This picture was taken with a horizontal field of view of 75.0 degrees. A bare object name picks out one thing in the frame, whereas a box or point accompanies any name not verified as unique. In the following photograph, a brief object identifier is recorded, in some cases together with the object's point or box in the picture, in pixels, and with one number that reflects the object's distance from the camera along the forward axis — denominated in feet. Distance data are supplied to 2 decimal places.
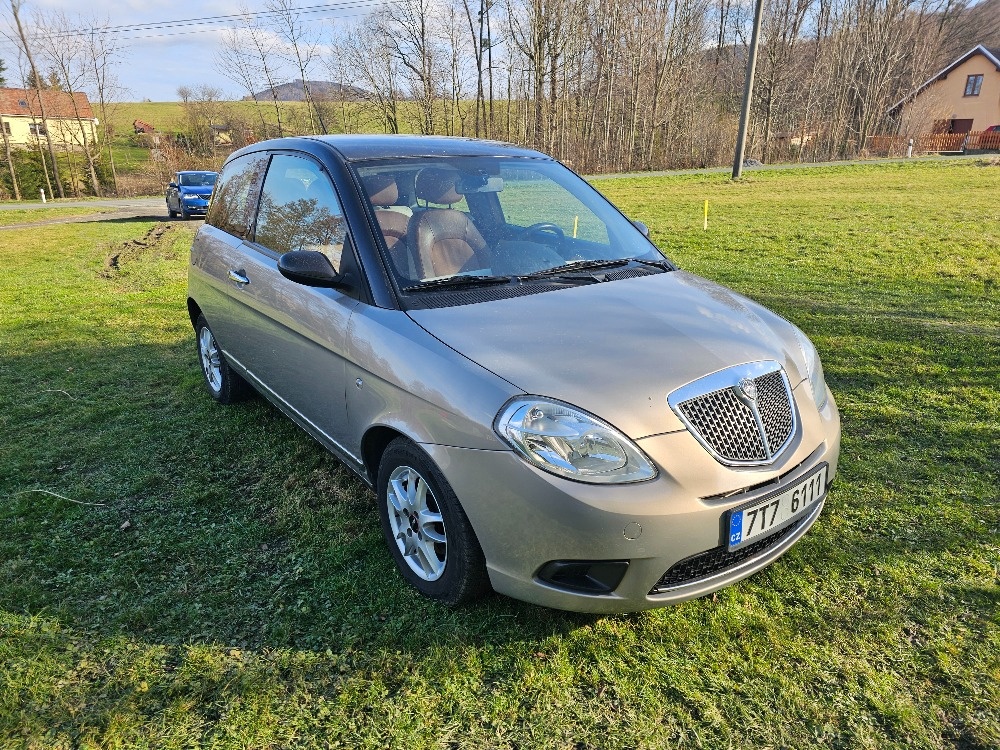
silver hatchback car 7.00
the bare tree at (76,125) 108.78
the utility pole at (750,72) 73.31
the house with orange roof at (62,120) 110.83
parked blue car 64.59
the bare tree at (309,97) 122.50
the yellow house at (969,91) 166.71
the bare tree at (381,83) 122.01
